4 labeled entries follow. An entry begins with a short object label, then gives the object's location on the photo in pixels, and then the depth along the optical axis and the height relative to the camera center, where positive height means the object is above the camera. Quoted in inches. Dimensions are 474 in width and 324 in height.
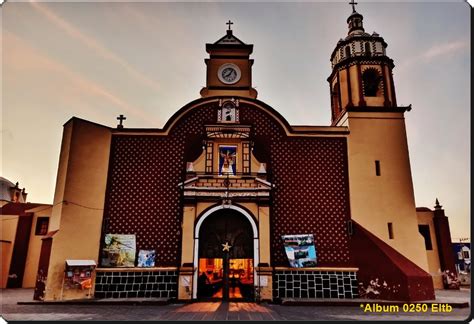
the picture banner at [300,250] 539.2 +17.0
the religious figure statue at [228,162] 580.8 +159.1
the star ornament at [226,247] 541.3 +20.6
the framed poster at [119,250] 542.6 +15.2
